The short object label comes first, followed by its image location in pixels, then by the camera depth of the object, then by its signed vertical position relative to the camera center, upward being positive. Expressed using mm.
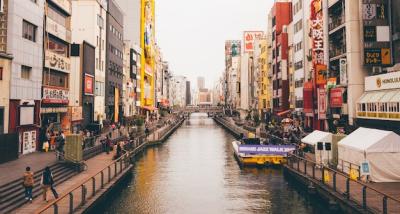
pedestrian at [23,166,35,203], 20703 -3514
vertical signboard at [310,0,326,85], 53825 +9661
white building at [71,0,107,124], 67938 +14869
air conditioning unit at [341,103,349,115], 47719 +736
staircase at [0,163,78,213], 19828 -4398
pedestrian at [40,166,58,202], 21328 -3684
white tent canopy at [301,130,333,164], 32344 -2440
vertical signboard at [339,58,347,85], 46762 +5576
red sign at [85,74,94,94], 61469 +5146
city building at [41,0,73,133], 43750 +6022
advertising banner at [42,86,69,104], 43025 +2401
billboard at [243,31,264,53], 179750 +35351
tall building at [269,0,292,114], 85188 +14212
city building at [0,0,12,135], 32219 +3541
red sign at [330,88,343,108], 48750 +2211
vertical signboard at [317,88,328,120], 54000 +1545
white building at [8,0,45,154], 33906 +4545
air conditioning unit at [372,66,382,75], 46062 +5434
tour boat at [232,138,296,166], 41216 -4176
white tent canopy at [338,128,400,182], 25661 -2741
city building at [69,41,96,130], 58688 +5442
